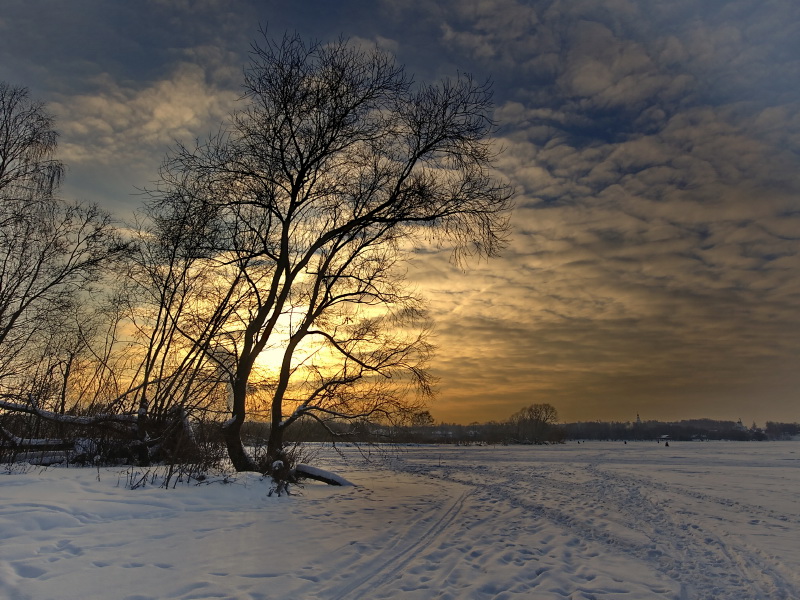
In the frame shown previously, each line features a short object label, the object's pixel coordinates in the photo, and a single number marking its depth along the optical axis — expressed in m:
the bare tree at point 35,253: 15.04
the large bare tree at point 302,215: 13.68
